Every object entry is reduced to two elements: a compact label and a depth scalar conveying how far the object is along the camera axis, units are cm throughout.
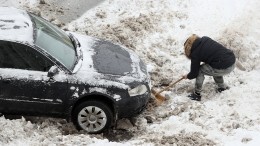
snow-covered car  1462
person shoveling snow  1744
